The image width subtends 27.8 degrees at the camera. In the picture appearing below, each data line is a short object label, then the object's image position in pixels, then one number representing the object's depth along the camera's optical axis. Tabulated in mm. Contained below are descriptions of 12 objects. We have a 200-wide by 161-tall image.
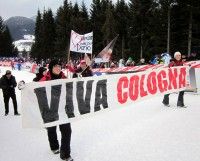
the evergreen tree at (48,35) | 85250
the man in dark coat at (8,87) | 12711
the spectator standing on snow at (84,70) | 9559
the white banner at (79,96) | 7023
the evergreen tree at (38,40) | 90862
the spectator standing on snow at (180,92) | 12766
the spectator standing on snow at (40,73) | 10742
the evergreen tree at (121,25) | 57897
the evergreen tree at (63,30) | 73375
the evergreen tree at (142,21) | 47969
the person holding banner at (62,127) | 6973
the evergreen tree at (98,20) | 64188
